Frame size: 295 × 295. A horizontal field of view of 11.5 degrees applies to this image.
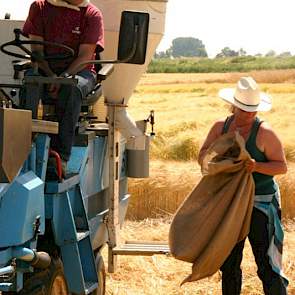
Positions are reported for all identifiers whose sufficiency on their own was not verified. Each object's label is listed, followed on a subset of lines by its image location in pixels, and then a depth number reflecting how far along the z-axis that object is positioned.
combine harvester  7.64
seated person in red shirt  9.80
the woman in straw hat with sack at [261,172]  10.09
